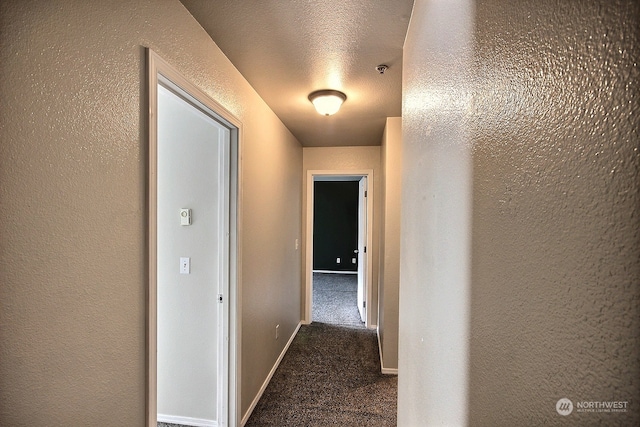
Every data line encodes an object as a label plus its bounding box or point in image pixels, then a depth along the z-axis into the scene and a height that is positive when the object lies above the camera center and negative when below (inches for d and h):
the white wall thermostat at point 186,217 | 76.7 -1.8
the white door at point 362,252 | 152.9 -22.1
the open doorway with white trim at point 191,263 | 74.2 -14.2
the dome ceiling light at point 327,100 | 84.4 +33.8
